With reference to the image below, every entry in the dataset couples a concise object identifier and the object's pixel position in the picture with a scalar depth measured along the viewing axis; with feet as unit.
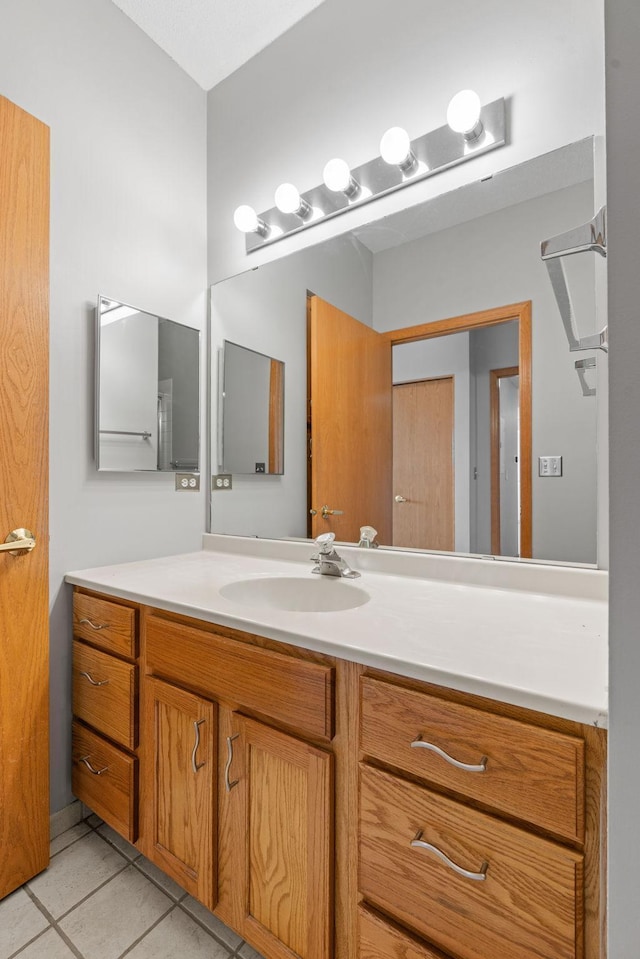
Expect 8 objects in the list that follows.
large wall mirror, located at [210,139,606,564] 3.91
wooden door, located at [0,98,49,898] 4.01
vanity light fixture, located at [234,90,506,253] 4.03
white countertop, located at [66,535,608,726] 2.24
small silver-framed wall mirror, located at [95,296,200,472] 5.04
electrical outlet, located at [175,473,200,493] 5.93
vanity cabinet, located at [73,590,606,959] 2.07
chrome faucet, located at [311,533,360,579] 4.54
